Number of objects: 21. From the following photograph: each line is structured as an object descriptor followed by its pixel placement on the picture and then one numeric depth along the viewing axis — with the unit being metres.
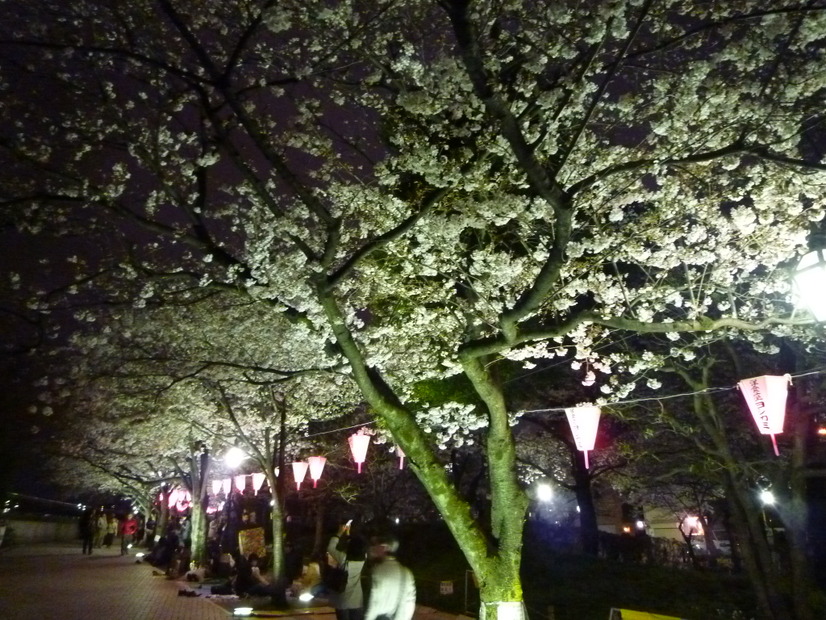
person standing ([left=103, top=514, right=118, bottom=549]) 35.28
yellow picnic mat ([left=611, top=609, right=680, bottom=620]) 7.20
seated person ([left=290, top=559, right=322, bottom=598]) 11.67
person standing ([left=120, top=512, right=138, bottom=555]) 27.20
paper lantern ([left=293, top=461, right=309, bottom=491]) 19.38
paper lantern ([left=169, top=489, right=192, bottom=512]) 33.97
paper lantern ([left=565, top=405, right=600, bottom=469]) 11.15
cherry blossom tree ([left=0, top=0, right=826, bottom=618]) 7.02
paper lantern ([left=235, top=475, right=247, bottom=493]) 25.64
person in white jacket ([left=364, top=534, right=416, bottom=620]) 5.64
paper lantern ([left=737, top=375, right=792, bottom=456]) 9.09
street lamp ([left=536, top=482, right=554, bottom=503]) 33.38
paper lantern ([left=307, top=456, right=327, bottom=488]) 17.66
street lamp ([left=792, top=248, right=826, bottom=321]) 6.95
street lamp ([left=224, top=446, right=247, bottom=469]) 20.40
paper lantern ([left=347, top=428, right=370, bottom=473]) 15.64
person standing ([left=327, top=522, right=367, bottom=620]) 7.32
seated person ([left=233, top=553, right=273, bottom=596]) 13.47
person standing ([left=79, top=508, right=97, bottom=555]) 26.70
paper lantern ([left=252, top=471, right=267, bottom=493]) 22.69
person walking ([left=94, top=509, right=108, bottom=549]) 32.02
